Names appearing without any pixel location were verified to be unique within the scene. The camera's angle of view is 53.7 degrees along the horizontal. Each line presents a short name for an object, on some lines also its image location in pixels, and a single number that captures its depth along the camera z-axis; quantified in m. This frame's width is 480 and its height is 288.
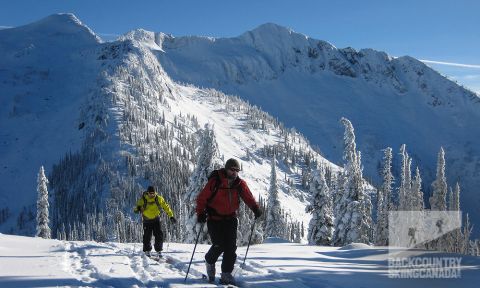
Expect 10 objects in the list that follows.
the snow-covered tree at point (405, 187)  59.72
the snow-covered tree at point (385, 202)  56.22
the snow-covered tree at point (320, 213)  45.62
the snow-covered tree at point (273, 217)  55.06
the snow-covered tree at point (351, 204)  43.44
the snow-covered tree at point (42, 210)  57.50
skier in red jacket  10.53
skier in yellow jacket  16.81
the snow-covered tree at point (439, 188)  59.62
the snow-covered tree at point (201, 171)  38.47
